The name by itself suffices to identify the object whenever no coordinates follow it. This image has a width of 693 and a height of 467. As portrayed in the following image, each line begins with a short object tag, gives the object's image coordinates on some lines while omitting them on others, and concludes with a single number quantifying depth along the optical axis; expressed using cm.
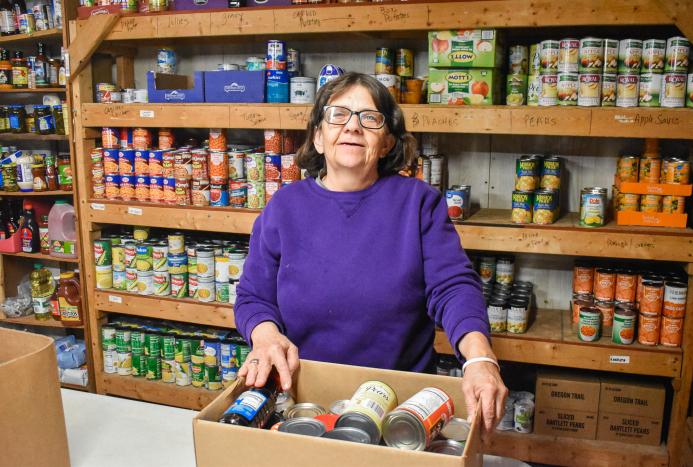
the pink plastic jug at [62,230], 373
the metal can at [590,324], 271
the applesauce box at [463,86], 265
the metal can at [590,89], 253
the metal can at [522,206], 274
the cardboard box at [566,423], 285
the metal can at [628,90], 251
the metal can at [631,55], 250
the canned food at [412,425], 94
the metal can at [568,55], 254
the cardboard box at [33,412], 107
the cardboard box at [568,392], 282
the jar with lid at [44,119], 370
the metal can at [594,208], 265
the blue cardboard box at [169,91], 312
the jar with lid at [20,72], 372
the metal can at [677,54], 243
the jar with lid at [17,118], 380
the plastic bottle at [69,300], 369
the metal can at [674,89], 245
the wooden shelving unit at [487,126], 250
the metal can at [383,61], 281
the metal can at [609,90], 254
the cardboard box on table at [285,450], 80
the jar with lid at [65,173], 372
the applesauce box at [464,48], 258
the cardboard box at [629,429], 279
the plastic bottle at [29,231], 381
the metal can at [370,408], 94
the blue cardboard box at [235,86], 298
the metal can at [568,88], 257
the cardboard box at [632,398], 275
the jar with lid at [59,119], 366
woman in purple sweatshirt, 149
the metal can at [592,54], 252
